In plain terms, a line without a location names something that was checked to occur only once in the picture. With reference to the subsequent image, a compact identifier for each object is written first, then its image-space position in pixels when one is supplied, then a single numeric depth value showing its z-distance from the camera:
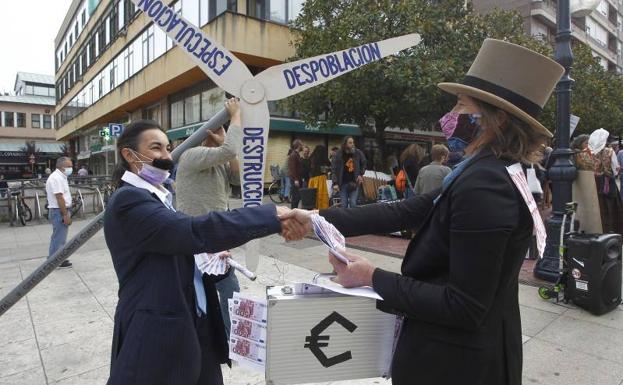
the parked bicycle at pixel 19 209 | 13.23
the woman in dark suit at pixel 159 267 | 1.64
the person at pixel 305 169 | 11.68
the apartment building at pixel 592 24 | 32.27
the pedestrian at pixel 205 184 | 3.47
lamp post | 5.43
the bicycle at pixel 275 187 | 15.45
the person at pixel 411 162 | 8.91
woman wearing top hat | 1.26
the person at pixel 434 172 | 6.63
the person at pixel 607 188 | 7.66
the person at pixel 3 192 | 14.02
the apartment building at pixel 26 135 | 54.25
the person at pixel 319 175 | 10.92
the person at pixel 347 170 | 9.64
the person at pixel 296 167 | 11.58
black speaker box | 4.41
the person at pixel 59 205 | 7.11
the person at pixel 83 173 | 17.39
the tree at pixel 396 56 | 12.64
